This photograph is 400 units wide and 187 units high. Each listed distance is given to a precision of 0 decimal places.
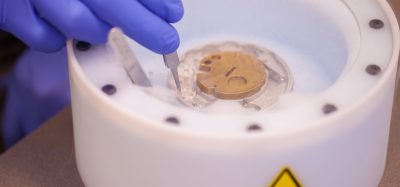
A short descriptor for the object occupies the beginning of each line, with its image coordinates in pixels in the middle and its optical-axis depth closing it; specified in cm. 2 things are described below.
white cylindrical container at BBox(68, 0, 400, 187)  44
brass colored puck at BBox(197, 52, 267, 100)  56
